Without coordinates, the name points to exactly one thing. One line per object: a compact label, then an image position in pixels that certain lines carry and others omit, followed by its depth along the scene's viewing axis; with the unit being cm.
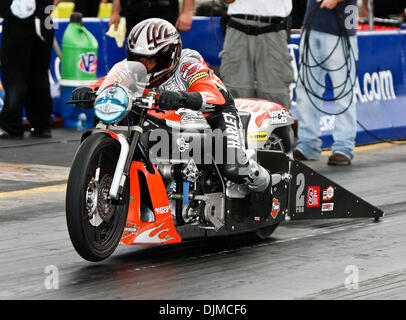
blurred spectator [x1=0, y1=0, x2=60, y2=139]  1345
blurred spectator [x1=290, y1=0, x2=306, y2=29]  1752
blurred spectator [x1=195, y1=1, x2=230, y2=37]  1946
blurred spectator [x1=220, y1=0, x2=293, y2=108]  1204
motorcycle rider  736
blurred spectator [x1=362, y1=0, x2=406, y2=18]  2043
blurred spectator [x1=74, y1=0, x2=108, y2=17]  1917
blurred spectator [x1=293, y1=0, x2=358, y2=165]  1262
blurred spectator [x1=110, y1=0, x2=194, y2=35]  1273
